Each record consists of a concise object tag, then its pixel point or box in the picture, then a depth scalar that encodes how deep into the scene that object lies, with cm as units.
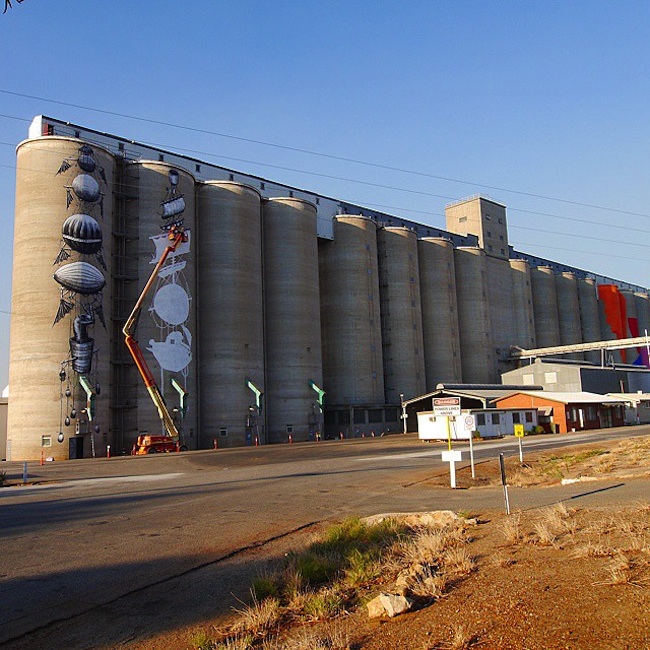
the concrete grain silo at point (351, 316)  7706
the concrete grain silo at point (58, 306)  5047
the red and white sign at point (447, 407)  2208
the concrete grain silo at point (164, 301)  5597
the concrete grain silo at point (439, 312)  8862
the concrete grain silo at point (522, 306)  10676
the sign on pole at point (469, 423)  2142
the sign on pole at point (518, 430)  2613
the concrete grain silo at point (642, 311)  14112
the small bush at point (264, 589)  909
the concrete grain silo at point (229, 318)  6062
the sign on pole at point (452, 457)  2048
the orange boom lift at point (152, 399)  5234
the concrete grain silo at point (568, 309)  12012
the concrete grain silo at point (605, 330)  12888
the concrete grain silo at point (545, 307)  11519
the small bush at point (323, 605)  812
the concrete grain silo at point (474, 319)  9488
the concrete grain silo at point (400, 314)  8288
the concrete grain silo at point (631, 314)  13675
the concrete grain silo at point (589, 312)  12494
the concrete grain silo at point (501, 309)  10125
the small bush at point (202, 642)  734
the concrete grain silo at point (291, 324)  6744
